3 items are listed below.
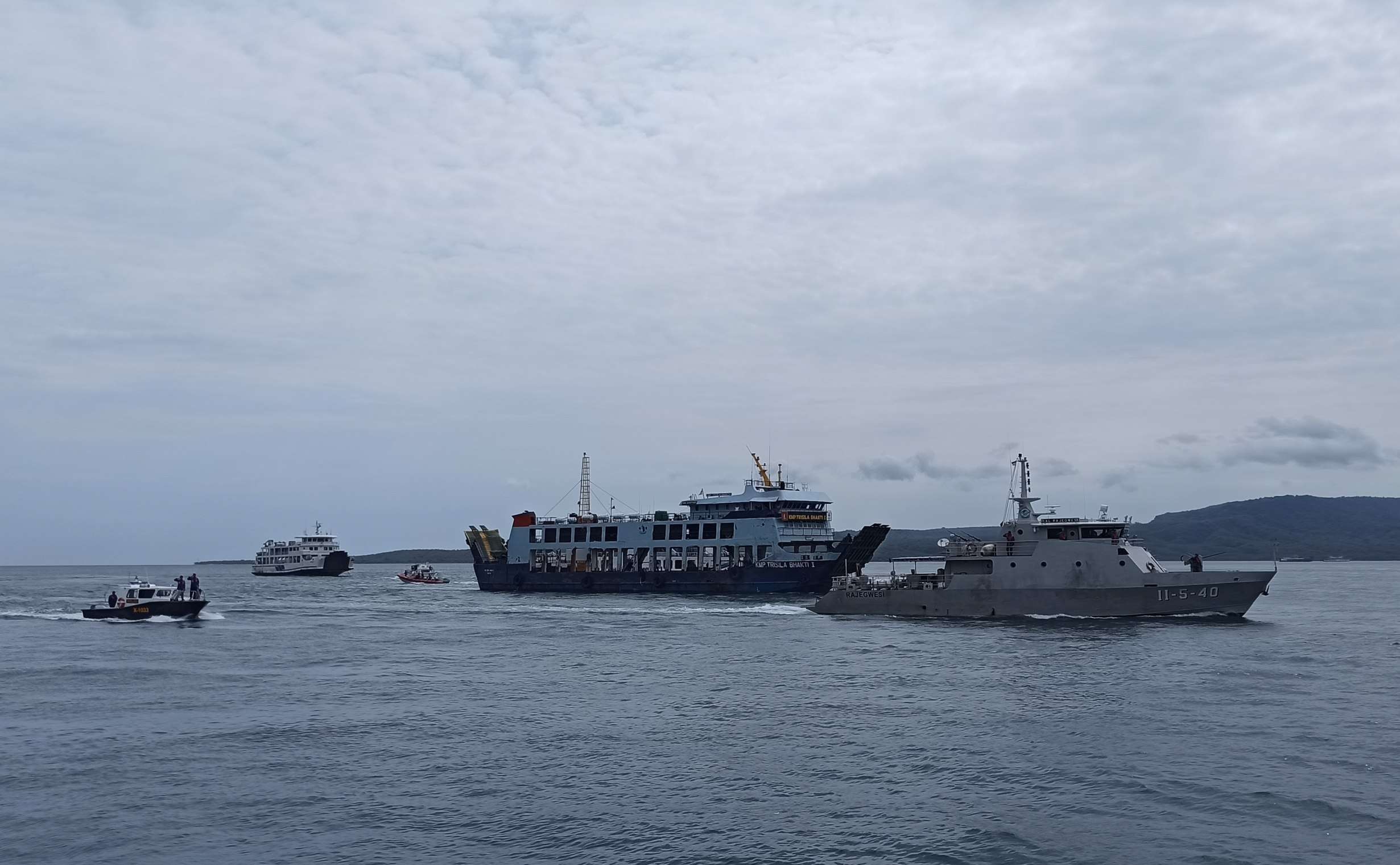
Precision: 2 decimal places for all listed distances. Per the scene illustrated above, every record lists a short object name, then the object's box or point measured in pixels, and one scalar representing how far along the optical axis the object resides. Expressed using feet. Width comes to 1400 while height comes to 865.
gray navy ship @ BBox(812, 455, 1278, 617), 185.06
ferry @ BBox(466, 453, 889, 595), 297.94
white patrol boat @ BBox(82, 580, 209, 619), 220.23
